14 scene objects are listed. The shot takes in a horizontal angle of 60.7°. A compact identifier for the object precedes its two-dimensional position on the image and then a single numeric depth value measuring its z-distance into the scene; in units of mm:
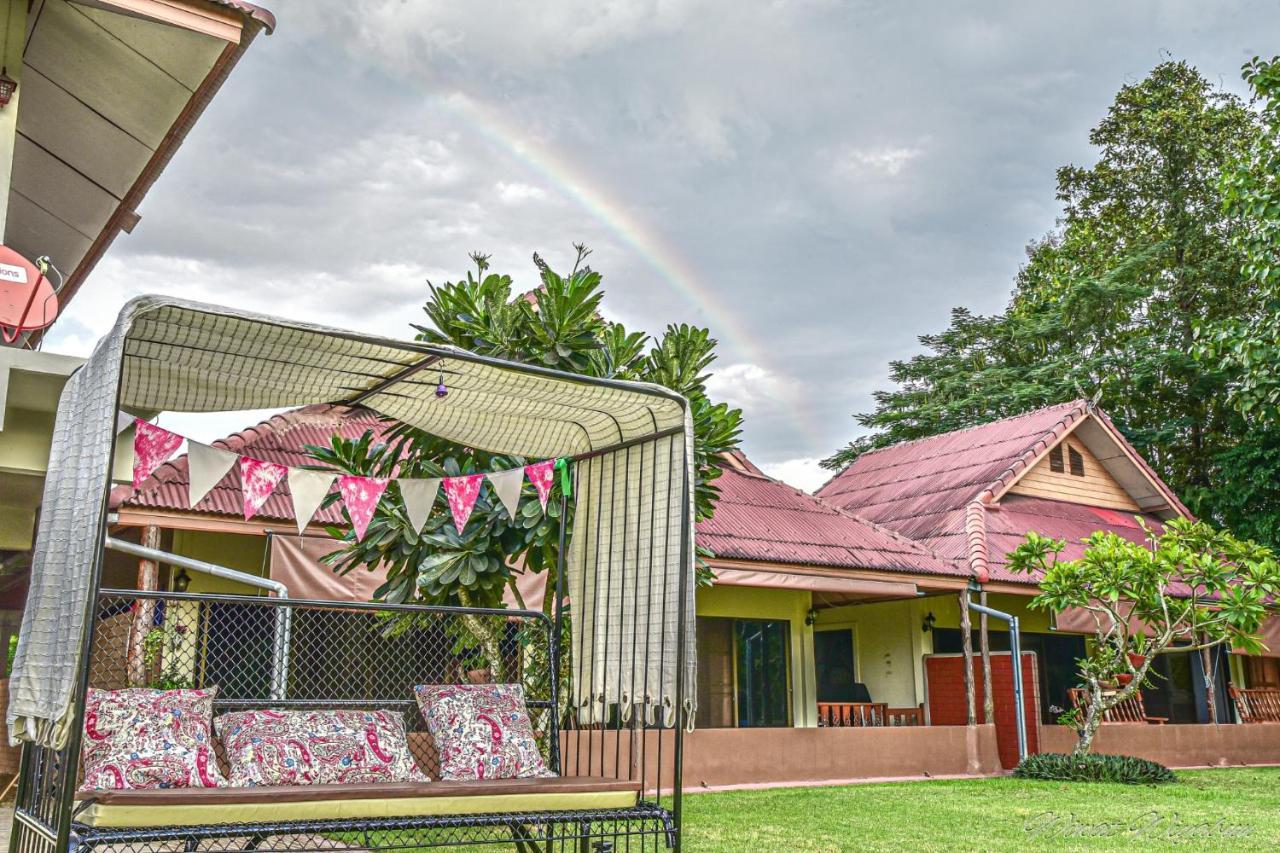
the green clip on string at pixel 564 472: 6457
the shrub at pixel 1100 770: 11352
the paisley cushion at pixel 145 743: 4707
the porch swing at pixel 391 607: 4016
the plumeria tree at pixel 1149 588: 11984
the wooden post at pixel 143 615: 8883
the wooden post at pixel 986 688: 13500
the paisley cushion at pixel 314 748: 5148
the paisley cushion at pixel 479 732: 5730
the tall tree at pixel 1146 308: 23250
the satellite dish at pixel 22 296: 6016
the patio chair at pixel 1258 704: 17969
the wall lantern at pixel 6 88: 6898
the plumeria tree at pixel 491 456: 7875
